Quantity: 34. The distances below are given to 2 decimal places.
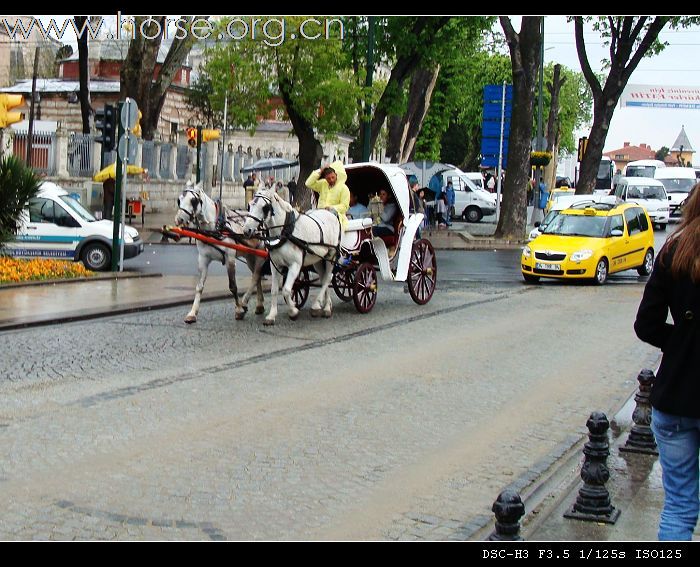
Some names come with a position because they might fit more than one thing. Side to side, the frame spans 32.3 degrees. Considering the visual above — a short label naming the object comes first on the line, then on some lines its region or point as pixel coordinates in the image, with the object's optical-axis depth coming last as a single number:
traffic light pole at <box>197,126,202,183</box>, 38.07
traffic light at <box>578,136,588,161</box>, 45.12
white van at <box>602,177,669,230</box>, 48.00
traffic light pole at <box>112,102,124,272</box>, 23.14
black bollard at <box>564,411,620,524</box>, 6.69
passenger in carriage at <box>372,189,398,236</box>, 18.75
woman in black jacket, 4.93
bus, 78.31
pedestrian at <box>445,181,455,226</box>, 45.91
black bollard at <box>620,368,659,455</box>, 8.59
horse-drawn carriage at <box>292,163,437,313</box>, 17.47
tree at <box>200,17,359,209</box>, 36.31
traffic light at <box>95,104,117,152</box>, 24.22
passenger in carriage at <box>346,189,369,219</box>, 18.50
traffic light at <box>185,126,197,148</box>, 40.59
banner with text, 79.00
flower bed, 20.06
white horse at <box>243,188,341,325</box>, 15.59
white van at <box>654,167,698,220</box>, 58.53
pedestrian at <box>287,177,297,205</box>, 41.48
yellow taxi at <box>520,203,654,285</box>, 24.52
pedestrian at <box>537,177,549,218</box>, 50.55
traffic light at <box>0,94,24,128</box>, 23.08
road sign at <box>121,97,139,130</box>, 22.42
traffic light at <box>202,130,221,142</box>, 40.69
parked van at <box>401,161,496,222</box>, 52.41
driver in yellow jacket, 16.88
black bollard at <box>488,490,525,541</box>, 5.43
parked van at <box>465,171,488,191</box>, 60.34
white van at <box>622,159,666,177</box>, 72.31
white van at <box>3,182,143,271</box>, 24.50
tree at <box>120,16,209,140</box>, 39.44
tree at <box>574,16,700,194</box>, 39.66
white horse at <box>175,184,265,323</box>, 16.05
